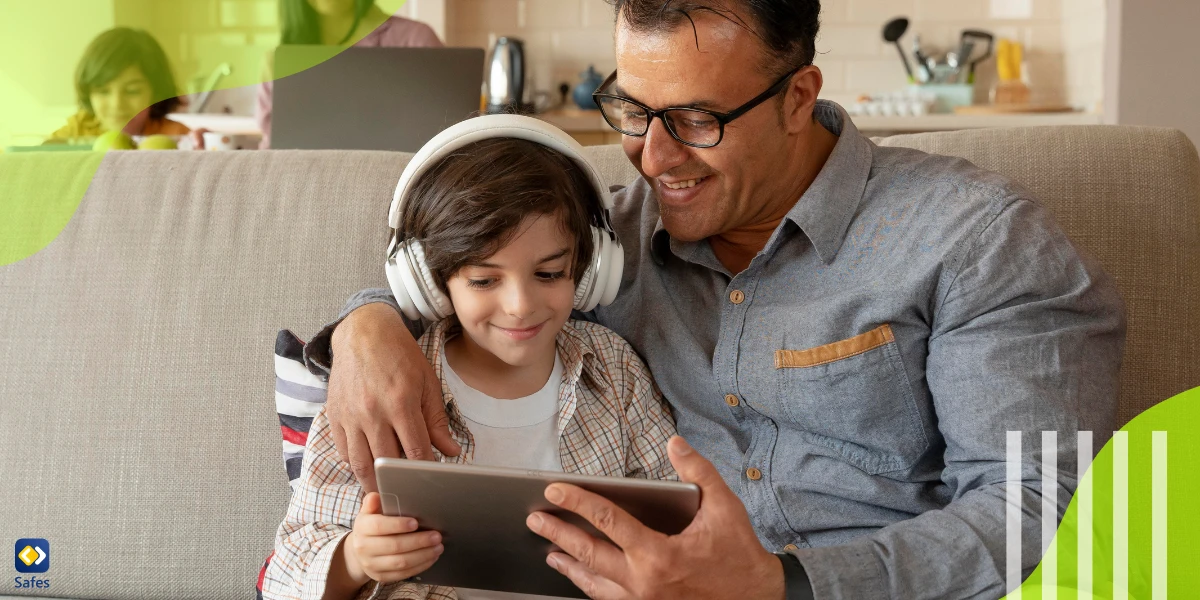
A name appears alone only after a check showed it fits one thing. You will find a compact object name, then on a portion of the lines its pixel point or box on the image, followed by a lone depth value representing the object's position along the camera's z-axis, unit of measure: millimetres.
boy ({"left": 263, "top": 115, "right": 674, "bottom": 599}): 1162
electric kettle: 4195
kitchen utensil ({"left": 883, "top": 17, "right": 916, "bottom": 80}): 4297
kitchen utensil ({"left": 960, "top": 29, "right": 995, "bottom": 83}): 4254
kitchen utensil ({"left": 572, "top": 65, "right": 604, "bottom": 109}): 4355
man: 1020
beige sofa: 1406
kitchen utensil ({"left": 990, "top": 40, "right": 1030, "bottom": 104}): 4195
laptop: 2072
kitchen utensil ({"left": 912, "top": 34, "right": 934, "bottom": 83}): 4277
